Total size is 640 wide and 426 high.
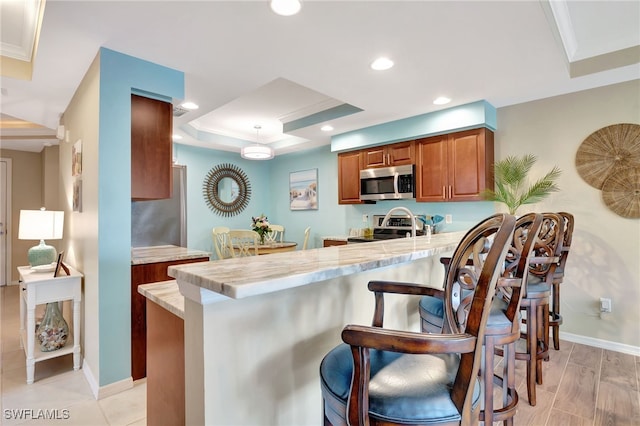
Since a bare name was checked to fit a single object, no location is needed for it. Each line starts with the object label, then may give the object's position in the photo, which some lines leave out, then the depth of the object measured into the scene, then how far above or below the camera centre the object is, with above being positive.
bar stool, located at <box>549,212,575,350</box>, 2.32 -0.47
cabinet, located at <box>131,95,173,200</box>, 2.35 +0.53
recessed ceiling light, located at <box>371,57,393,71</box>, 2.35 +1.16
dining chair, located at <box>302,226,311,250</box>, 5.11 -0.40
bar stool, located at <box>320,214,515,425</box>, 0.74 -0.46
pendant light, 4.32 +0.88
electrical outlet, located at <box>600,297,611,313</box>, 2.79 -0.84
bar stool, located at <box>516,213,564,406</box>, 1.90 -0.51
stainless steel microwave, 3.87 +0.40
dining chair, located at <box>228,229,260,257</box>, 4.31 -0.44
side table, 2.25 -0.60
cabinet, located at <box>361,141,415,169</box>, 3.87 +0.77
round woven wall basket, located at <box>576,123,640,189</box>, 2.66 +0.53
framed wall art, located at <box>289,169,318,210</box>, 5.50 +0.45
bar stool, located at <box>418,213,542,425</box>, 1.20 -0.46
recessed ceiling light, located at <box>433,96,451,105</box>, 3.13 +1.16
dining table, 4.55 -0.48
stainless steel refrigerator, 4.02 -0.05
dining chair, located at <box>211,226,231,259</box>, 4.90 -0.42
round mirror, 5.44 +0.47
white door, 5.15 -0.08
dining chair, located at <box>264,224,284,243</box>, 5.55 -0.36
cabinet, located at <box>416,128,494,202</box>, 3.34 +0.54
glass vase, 2.43 -0.90
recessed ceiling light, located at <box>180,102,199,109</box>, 3.15 +1.14
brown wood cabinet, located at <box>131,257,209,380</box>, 2.24 -0.75
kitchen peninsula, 0.90 -0.39
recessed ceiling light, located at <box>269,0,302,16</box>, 1.70 +1.16
